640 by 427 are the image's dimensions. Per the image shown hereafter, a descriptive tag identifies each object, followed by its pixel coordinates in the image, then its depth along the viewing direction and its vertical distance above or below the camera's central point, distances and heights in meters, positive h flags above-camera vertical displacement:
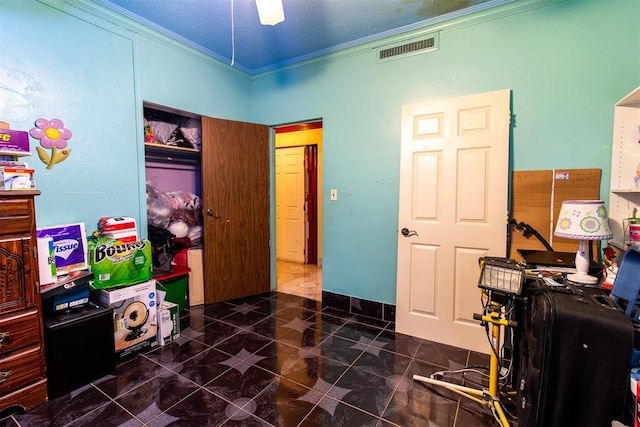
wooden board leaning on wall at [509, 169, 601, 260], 2.05 +0.01
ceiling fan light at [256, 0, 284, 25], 1.59 +1.06
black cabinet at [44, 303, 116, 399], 1.73 -0.97
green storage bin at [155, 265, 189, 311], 2.73 -0.88
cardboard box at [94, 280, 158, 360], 2.08 -0.92
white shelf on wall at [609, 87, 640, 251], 1.89 +0.21
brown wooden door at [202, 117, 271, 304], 3.16 -0.14
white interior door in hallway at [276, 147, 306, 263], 5.18 -0.09
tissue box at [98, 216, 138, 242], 2.24 -0.26
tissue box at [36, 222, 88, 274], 1.96 -0.35
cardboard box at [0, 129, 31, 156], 1.68 +0.32
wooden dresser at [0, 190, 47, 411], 1.56 -0.64
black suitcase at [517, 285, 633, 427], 1.11 -0.67
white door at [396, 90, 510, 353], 2.23 -0.10
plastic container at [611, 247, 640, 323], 1.19 -0.38
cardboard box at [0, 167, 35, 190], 1.60 +0.10
